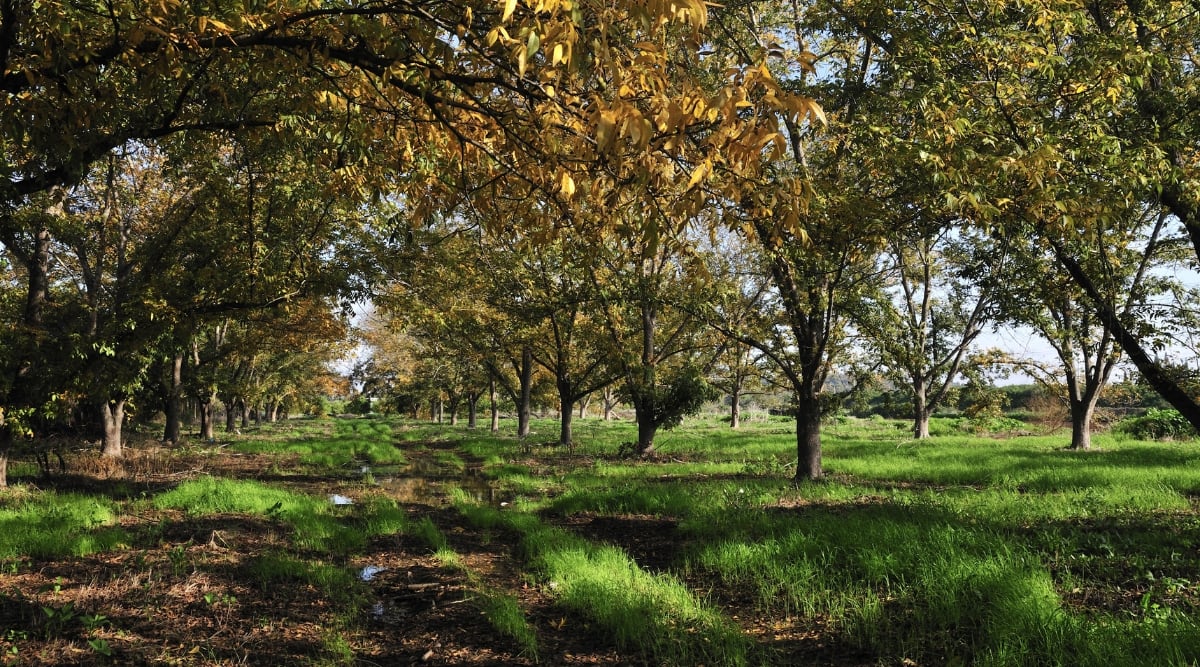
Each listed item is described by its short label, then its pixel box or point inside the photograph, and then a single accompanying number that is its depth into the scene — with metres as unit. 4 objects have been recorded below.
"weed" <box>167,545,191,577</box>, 5.62
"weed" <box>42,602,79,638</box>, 4.06
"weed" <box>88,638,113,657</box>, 3.71
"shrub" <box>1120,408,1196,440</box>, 19.55
